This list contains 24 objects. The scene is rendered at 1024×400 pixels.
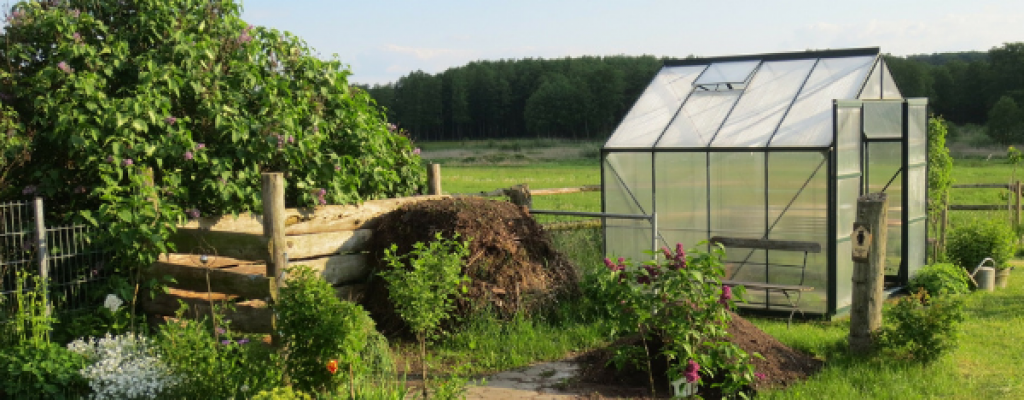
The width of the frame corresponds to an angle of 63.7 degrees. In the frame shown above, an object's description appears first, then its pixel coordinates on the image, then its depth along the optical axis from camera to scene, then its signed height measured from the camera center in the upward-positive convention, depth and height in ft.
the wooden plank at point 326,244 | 25.04 -2.33
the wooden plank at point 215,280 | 20.77 -2.79
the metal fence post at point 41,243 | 21.35 -1.69
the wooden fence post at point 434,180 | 31.55 -0.47
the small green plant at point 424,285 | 19.01 -2.80
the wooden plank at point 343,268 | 25.99 -3.19
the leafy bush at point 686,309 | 19.10 -3.55
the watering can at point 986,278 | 37.42 -5.66
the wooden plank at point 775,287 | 29.90 -4.73
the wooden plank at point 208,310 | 21.07 -3.67
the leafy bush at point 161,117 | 21.84 +1.64
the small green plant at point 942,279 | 33.30 -5.13
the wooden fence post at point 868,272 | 24.41 -3.47
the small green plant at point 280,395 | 15.74 -4.33
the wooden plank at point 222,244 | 21.60 -1.91
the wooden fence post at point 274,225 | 21.44 -1.39
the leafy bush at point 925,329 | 23.09 -4.90
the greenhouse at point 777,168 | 31.94 -0.35
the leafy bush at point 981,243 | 38.75 -4.29
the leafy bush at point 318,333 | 17.06 -3.40
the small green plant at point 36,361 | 19.08 -4.33
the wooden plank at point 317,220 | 23.55 -1.48
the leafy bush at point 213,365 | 17.52 -4.22
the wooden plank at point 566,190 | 45.14 -1.53
